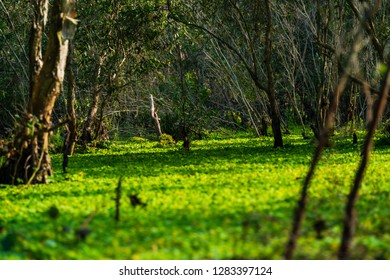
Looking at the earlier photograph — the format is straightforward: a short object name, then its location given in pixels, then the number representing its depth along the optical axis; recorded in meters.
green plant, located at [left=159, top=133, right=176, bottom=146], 29.05
